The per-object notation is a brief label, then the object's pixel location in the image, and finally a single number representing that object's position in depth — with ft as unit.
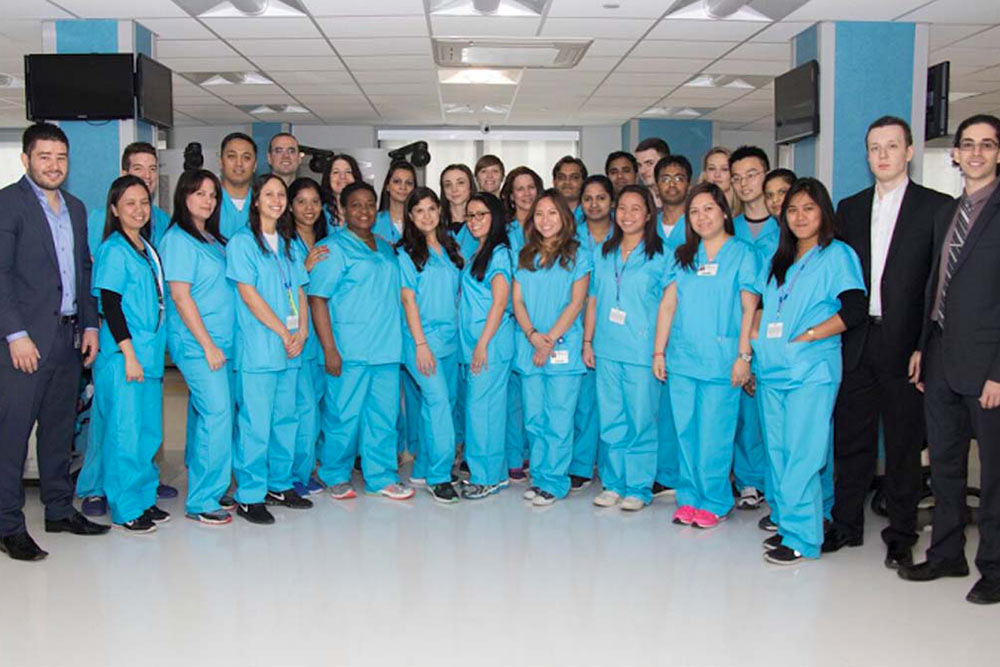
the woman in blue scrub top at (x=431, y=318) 13.32
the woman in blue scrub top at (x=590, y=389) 13.73
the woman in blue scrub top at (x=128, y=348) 11.64
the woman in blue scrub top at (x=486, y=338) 13.25
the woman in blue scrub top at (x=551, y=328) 13.04
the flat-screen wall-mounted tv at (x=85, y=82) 16.83
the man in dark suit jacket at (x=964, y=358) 9.46
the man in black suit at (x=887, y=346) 10.53
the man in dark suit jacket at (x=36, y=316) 10.75
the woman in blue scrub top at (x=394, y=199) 14.44
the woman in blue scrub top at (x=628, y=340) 12.67
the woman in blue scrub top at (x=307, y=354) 13.41
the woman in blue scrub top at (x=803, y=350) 10.48
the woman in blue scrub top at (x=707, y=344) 11.84
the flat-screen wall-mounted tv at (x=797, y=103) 17.33
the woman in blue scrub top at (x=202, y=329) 11.86
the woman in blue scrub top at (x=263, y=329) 12.10
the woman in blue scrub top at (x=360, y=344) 13.17
